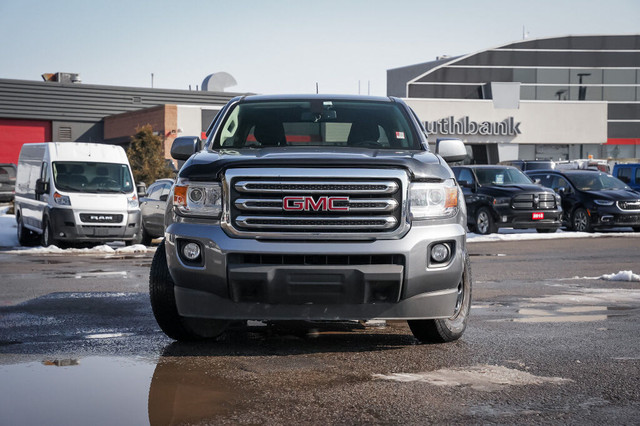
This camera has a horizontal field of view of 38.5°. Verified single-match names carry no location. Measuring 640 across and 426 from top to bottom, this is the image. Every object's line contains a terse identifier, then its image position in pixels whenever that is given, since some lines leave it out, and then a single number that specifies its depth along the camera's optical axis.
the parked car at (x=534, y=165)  36.25
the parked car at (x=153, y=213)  20.72
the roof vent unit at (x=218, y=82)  61.78
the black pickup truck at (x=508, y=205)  22.30
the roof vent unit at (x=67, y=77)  59.12
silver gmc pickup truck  5.90
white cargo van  19.14
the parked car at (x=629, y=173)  29.72
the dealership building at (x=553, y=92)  58.16
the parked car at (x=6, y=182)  36.44
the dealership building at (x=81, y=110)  53.66
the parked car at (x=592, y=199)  23.28
